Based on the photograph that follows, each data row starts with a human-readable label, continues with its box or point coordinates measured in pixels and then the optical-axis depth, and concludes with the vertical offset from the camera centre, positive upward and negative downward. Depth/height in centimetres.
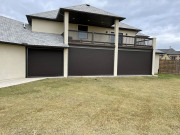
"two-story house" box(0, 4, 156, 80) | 869 +104
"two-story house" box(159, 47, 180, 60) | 4044 +276
